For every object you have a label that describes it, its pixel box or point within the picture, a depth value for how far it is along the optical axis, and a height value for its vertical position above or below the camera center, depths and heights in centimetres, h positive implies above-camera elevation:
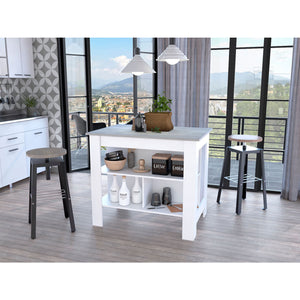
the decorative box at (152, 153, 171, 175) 304 -72
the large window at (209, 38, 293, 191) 397 -4
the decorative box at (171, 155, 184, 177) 299 -73
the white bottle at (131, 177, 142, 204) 322 -105
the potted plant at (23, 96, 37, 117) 491 -30
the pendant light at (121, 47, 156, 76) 289 +18
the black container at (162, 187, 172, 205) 327 -109
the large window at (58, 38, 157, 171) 472 -5
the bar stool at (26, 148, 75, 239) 293 -73
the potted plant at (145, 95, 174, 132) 315 -31
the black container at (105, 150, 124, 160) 325 -68
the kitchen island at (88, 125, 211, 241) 284 -77
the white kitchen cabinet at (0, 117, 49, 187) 421 -79
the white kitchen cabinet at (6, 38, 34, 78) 450 +42
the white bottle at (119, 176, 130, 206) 318 -105
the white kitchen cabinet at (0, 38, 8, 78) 433 +36
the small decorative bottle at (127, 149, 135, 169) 331 -72
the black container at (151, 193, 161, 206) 322 -111
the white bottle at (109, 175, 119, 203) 328 -105
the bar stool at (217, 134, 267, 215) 354 -81
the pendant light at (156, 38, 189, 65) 281 +28
